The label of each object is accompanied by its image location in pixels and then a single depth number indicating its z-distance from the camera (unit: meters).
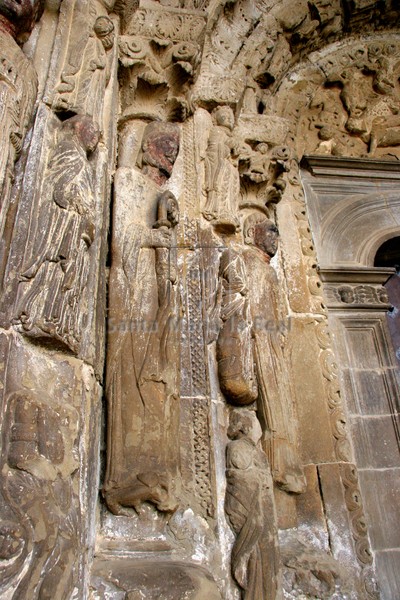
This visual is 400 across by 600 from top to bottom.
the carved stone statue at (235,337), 3.26
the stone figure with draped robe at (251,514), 2.66
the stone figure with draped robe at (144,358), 2.61
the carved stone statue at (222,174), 3.80
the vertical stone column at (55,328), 1.90
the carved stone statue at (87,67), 3.02
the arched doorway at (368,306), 3.92
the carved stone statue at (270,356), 3.34
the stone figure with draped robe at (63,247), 2.26
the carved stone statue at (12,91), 2.34
